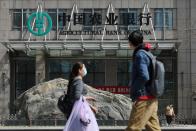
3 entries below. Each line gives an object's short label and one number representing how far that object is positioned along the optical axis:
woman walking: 8.98
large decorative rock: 29.08
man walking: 7.73
